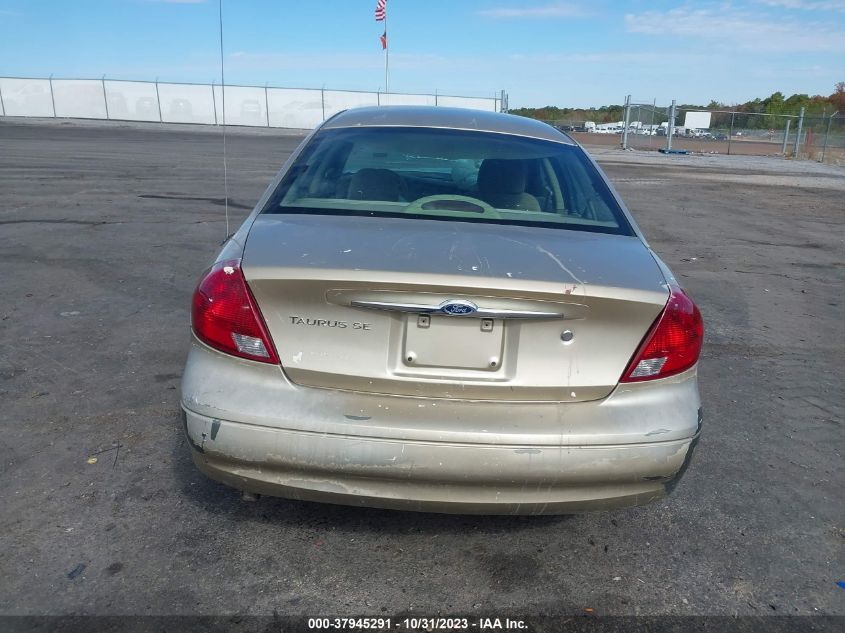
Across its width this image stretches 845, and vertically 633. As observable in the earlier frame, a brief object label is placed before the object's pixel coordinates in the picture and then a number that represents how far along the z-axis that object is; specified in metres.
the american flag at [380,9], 40.88
